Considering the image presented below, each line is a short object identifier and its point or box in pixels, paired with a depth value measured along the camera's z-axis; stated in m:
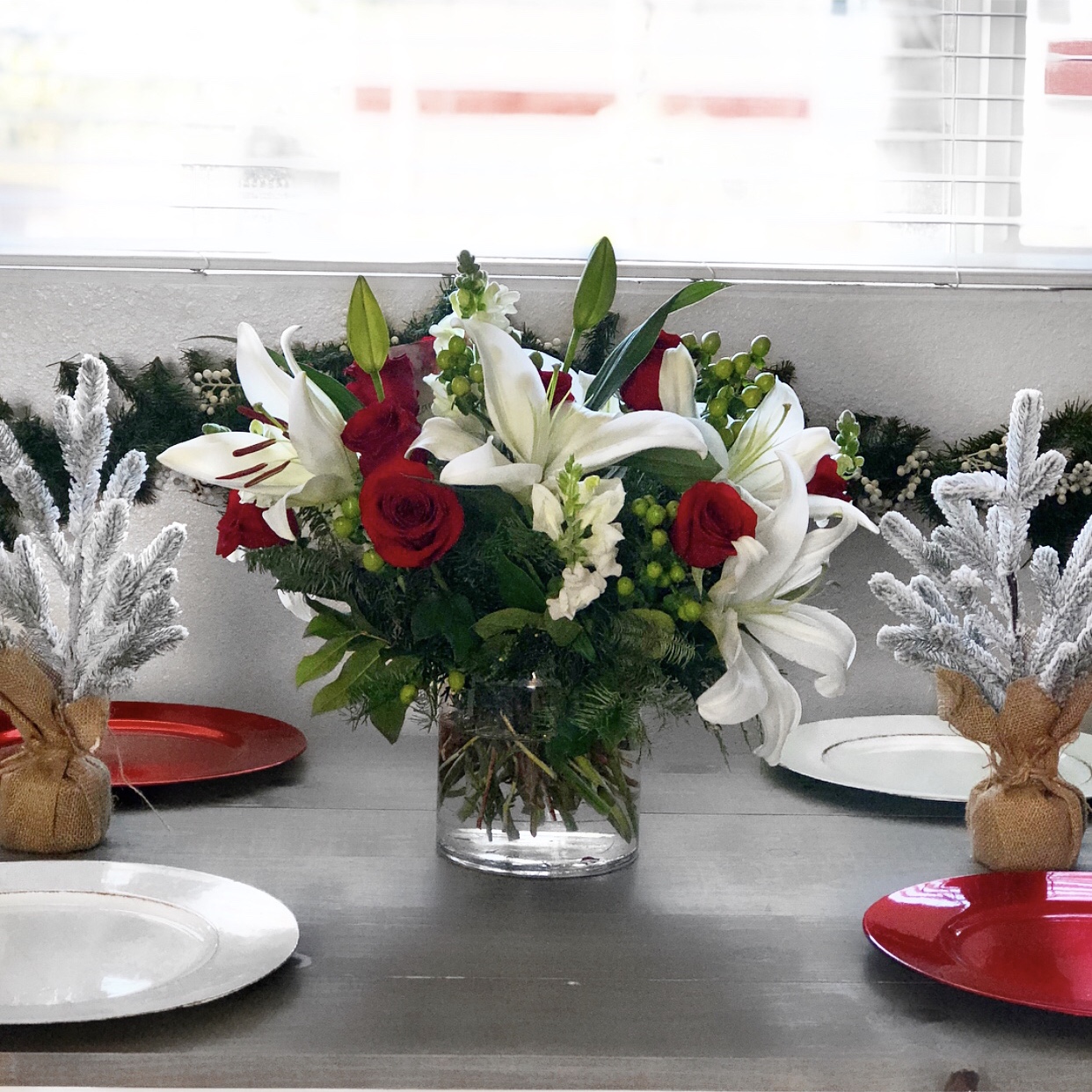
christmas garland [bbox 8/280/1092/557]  1.42
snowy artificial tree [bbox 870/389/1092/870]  1.04
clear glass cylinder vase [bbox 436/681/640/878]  1.00
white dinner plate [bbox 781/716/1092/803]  1.25
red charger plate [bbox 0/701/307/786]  1.23
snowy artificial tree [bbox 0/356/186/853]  1.03
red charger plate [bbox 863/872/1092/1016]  0.80
